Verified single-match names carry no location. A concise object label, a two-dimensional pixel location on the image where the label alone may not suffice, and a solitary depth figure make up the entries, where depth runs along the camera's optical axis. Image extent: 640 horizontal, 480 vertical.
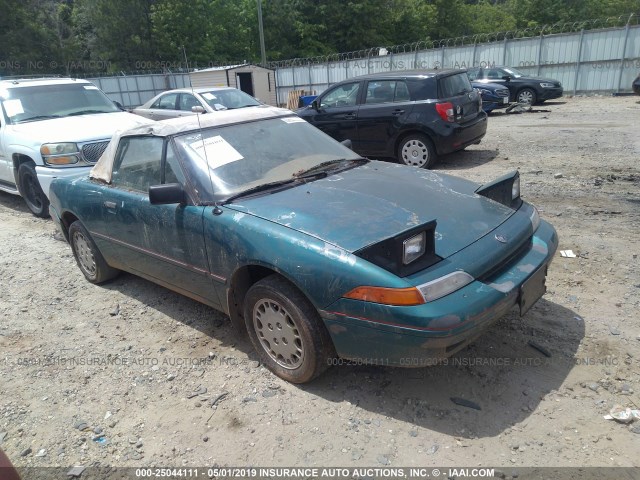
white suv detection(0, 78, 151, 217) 6.66
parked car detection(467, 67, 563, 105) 17.56
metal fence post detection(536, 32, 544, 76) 21.41
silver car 11.09
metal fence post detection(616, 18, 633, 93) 19.39
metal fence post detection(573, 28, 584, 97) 20.42
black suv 8.38
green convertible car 2.58
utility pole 25.09
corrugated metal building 22.81
